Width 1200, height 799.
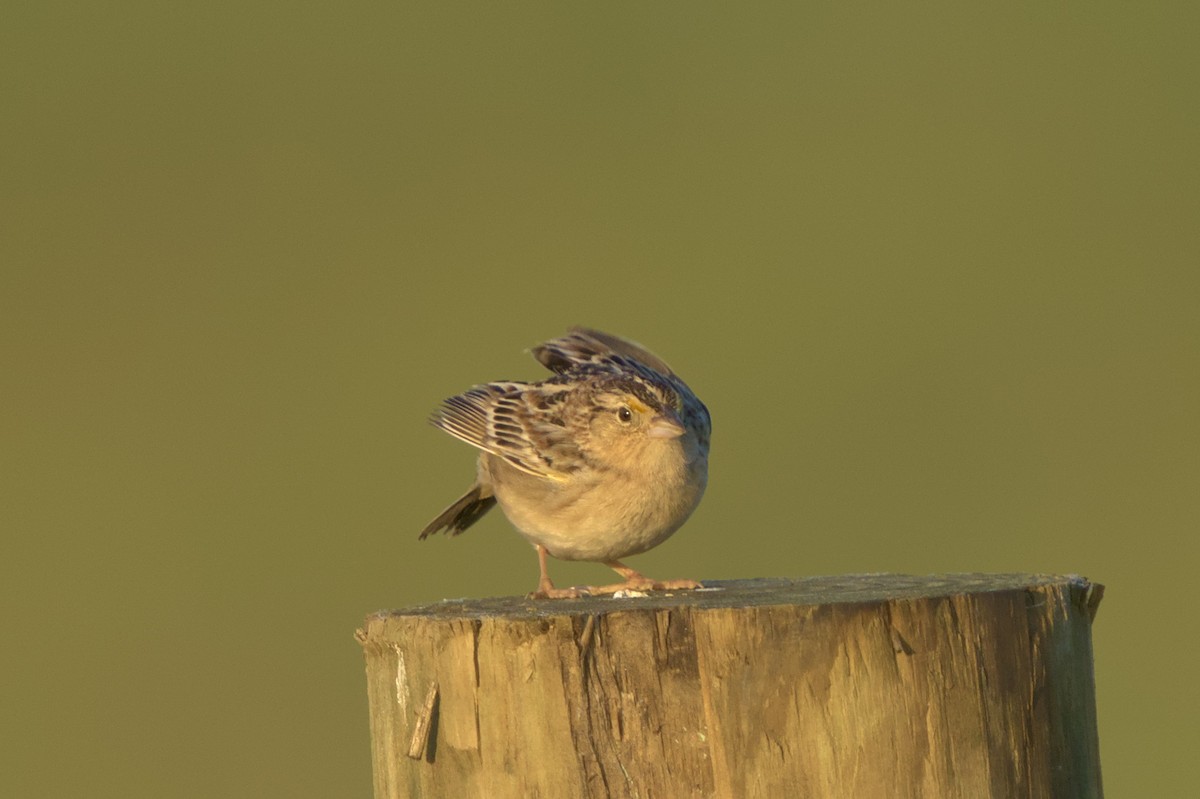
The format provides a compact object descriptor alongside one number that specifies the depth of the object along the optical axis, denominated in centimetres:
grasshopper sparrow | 1190
